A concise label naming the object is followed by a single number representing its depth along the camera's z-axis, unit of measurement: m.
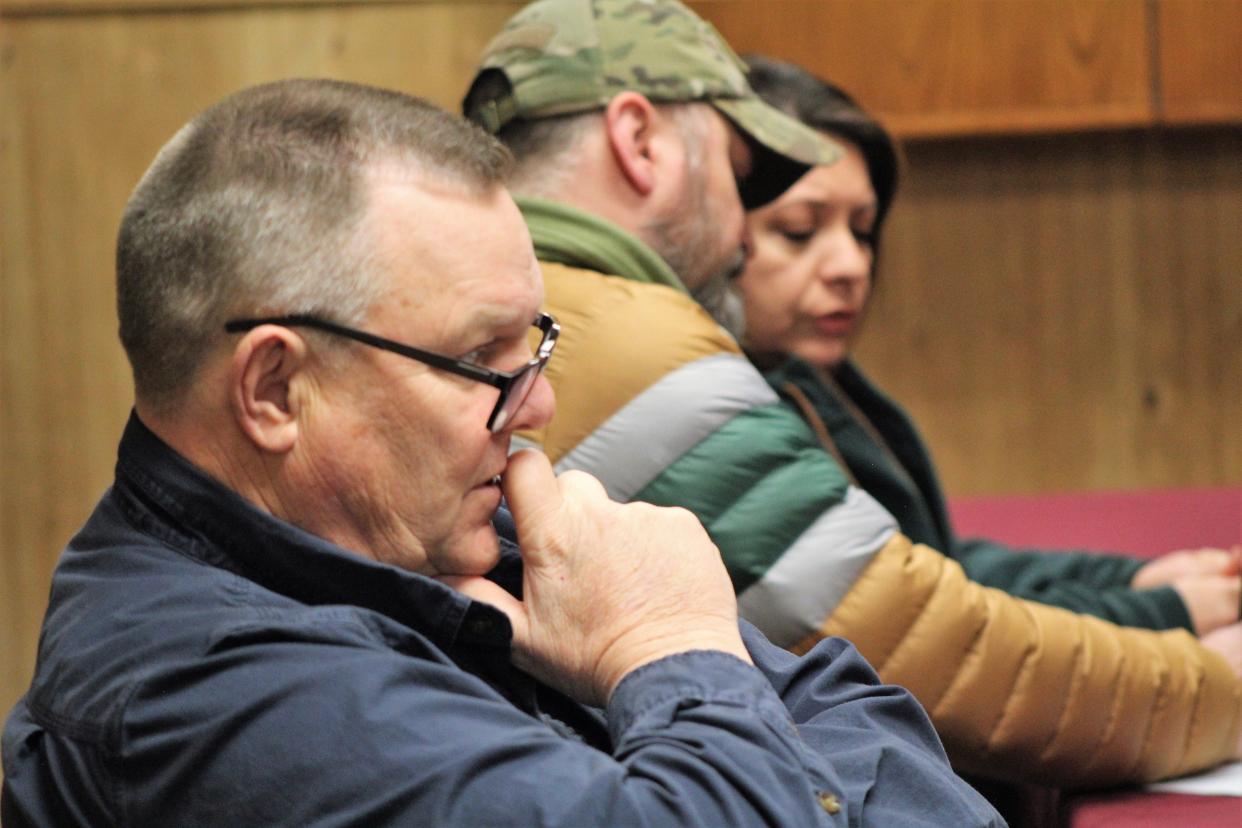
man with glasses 2.13
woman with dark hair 3.04
